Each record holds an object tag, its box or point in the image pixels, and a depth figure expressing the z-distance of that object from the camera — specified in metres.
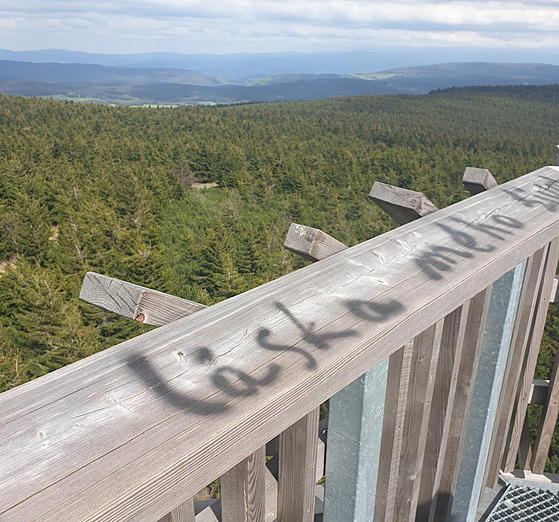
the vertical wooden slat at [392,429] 1.31
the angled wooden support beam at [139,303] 1.09
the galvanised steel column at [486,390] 1.72
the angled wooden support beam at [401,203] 1.85
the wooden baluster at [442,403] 1.52
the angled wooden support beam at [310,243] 1.41
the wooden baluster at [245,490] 0.96
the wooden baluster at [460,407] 1.62
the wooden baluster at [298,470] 1.08
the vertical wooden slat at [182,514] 0.82
